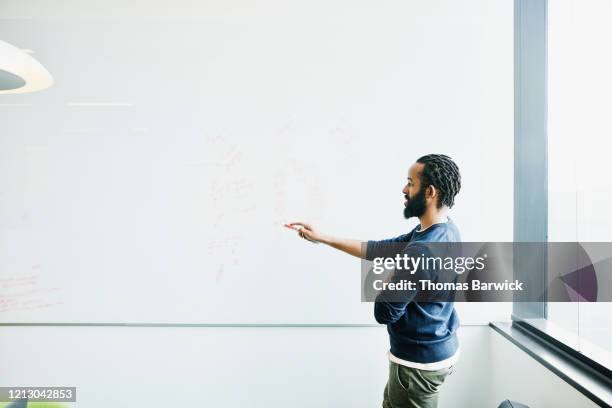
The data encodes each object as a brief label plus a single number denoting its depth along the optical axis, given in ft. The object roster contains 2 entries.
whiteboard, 5.33
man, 4.13
